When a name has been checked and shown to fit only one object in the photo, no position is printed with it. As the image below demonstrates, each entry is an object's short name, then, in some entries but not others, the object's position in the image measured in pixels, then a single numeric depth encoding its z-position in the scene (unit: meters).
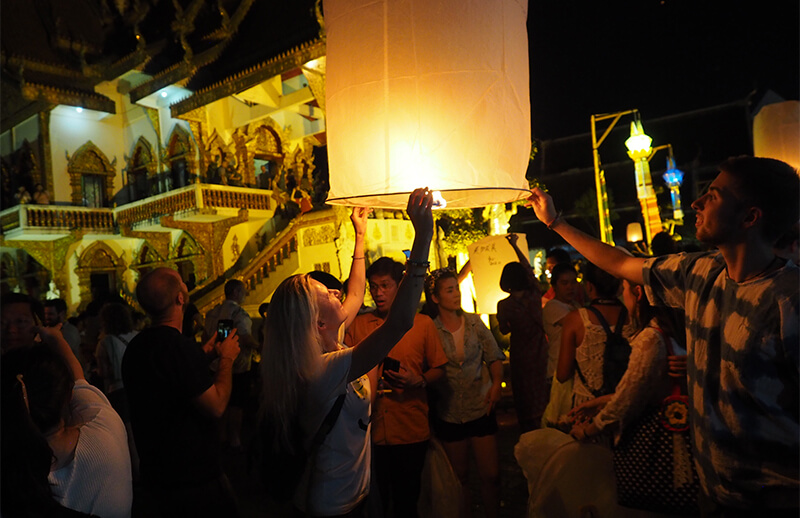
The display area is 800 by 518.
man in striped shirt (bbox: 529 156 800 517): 1.67
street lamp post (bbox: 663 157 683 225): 23.27
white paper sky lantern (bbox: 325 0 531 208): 2.06
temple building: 14.98
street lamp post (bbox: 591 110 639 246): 14.80
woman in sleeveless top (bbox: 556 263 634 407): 3.35
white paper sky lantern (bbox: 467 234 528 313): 7.05
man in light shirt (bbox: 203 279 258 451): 6.50
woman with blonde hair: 2.16
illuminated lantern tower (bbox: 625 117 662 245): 13.11
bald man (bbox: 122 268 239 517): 2.57
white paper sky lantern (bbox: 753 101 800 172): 6.05
